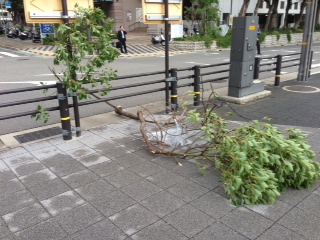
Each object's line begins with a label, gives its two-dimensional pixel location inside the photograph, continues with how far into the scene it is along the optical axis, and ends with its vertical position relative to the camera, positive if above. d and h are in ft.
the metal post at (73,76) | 16.52 -2.35
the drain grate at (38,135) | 18.56 -6.09
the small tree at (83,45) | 15.89 -0.69
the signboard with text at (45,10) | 15.72 +1.04
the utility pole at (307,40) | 34.09 -1.31
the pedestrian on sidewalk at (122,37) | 73.60 -1.64
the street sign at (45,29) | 79.68 +0.58
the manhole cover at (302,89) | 31.19 -5.98
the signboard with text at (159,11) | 21.36 +1.28
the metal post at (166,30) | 21.89 -0.01
